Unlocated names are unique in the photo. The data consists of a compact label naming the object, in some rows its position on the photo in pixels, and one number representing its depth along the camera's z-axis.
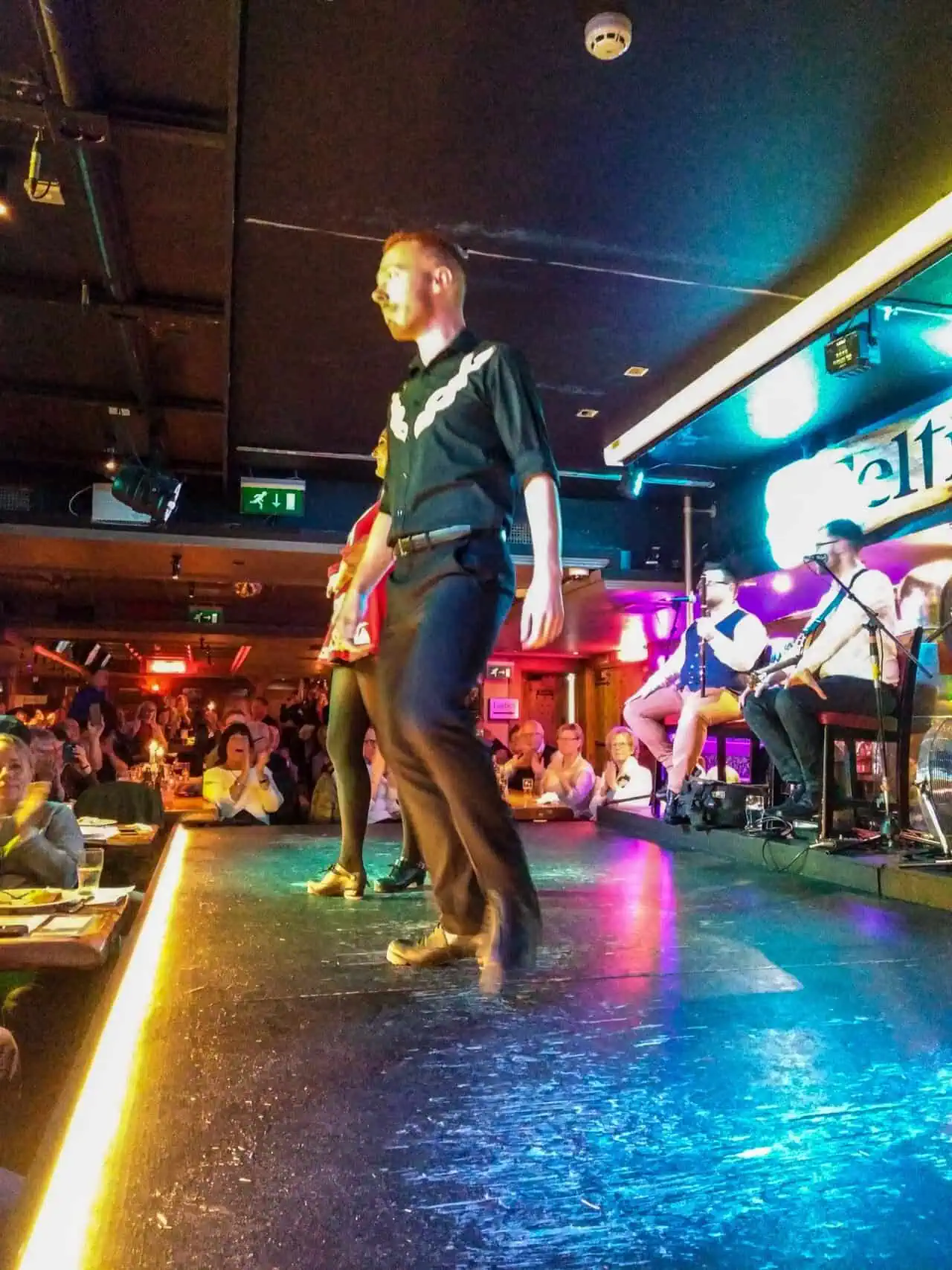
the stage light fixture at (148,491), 6.46
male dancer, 1.47
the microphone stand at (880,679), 3.21
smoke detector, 2.80
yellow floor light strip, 0.79
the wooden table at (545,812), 6.09
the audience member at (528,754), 8.18
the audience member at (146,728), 10.74
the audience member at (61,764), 4.28
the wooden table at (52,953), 2.27
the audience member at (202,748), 10.27
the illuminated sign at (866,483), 5.27
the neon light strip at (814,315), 3.83
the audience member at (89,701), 8.41
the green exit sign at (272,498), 7.59
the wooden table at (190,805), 6.93
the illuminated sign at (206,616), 12.64
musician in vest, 4.86
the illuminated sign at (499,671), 14.87
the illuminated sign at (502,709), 15.00
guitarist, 3.54
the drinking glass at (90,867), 3.43
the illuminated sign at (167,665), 20.65
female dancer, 2.41
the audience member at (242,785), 5.87
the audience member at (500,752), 10.07
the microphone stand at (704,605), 4.91
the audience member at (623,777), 5.77
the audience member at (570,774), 6.33
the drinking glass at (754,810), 3.91
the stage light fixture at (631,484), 6.91
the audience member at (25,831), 3.04
